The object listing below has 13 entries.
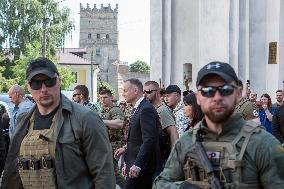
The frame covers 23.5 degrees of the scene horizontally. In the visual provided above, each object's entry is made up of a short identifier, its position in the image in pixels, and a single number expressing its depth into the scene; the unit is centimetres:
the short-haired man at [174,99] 1041
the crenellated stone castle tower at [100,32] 14200
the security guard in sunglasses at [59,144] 493
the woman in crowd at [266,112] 1359
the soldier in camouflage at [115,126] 1051
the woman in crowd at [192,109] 728
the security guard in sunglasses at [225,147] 374
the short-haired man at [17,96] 1154
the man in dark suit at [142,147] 817
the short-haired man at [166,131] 895
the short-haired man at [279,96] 1552
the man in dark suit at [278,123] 979
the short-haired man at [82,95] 1155
